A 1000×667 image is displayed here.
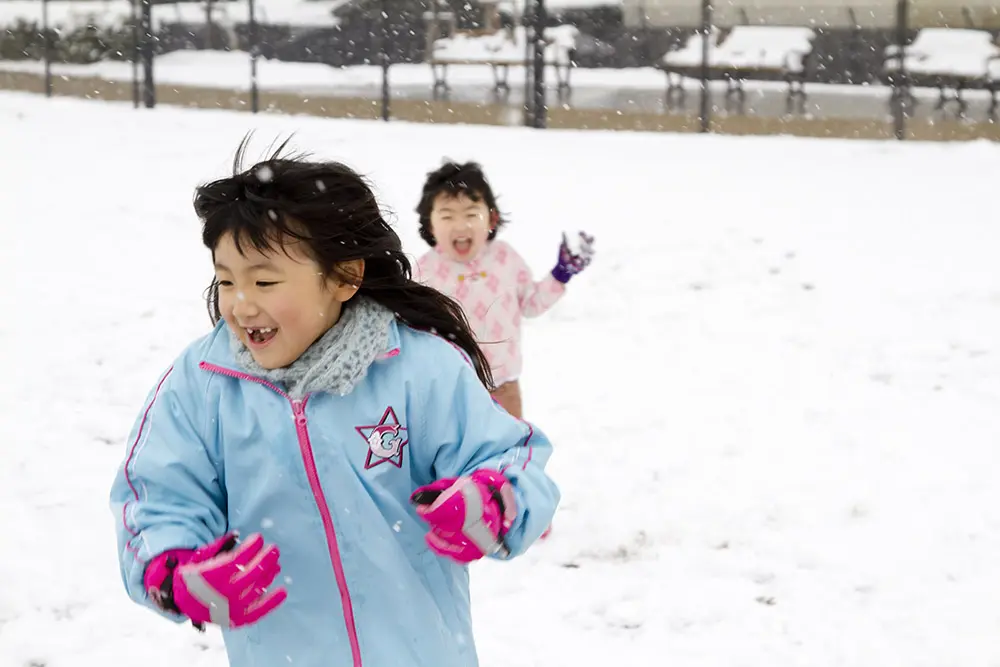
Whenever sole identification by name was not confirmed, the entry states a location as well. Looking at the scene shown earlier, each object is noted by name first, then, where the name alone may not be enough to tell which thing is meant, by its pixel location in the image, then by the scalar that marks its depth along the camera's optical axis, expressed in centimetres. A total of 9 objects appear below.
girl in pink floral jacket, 474
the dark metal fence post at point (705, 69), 1324
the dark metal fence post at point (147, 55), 1558
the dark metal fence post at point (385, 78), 1388
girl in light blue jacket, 217
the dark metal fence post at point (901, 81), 1255
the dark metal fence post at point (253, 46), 1466
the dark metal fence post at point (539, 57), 1326
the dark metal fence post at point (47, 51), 1684
